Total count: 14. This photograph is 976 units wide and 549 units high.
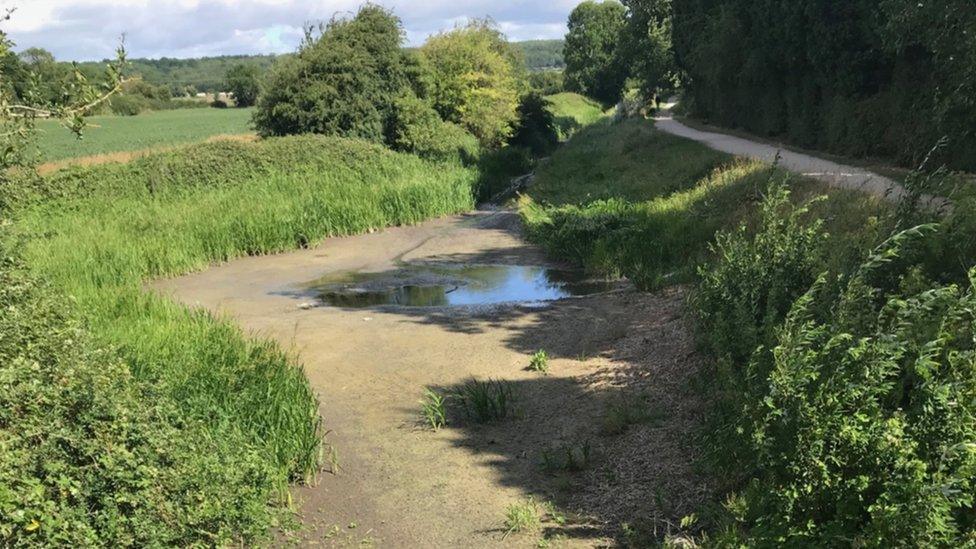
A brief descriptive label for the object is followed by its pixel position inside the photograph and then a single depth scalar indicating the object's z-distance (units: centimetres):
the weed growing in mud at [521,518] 525
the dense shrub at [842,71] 1014
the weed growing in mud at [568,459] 615
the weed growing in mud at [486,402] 734
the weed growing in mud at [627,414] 681
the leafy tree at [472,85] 3253
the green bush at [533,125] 3766
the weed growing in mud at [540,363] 893
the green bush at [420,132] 2809
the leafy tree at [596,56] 7231
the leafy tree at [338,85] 2595
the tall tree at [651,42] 3725
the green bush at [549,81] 8044
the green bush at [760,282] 607
